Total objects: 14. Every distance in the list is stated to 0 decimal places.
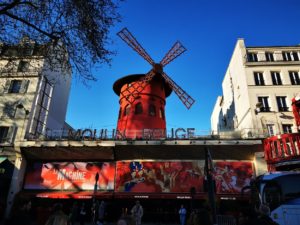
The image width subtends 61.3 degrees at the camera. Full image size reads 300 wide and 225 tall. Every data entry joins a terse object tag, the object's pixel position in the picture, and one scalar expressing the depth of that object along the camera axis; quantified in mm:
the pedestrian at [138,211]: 10680
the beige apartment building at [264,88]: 16359
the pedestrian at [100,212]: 11970
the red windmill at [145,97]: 17781
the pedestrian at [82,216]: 11191
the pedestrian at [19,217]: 2990
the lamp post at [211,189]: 5336
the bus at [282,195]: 7656
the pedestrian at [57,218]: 3689
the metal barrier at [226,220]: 8447
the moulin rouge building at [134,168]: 15008
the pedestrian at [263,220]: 3229
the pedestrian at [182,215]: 11792
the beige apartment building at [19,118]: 15984
